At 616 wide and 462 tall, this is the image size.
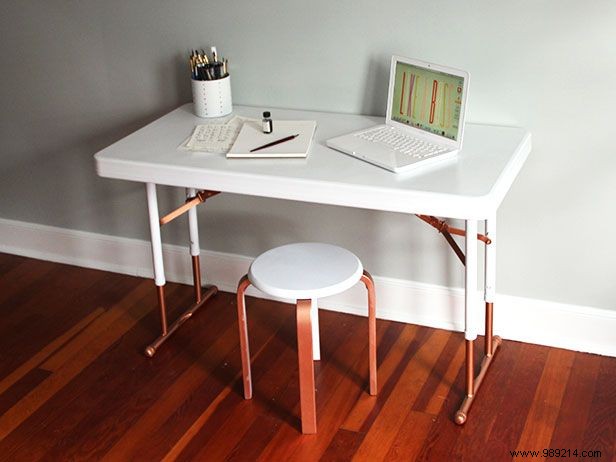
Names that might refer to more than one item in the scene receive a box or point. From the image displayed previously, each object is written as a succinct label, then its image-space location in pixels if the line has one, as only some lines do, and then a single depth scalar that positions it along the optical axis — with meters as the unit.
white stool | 2.47
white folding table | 2.33
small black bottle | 2.74
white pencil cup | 2.92
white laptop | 2.52
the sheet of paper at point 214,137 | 2.68
